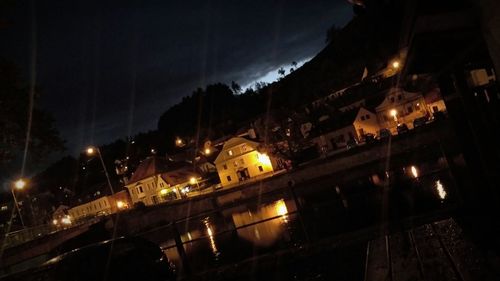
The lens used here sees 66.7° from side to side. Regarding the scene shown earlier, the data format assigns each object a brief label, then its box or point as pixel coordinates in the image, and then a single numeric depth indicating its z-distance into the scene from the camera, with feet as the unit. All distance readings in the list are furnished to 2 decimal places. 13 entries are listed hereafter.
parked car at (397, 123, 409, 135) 144.97
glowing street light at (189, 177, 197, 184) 226.38
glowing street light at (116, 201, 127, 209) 262.80
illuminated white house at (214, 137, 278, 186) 192.03
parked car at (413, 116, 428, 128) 146.74
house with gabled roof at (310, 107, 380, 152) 187.73
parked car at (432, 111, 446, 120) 131.58
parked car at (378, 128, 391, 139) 139.65
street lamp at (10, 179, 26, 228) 106.73
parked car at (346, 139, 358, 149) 153.58
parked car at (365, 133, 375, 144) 144.25
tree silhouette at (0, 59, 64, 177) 59.06
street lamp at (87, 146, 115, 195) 130.72
